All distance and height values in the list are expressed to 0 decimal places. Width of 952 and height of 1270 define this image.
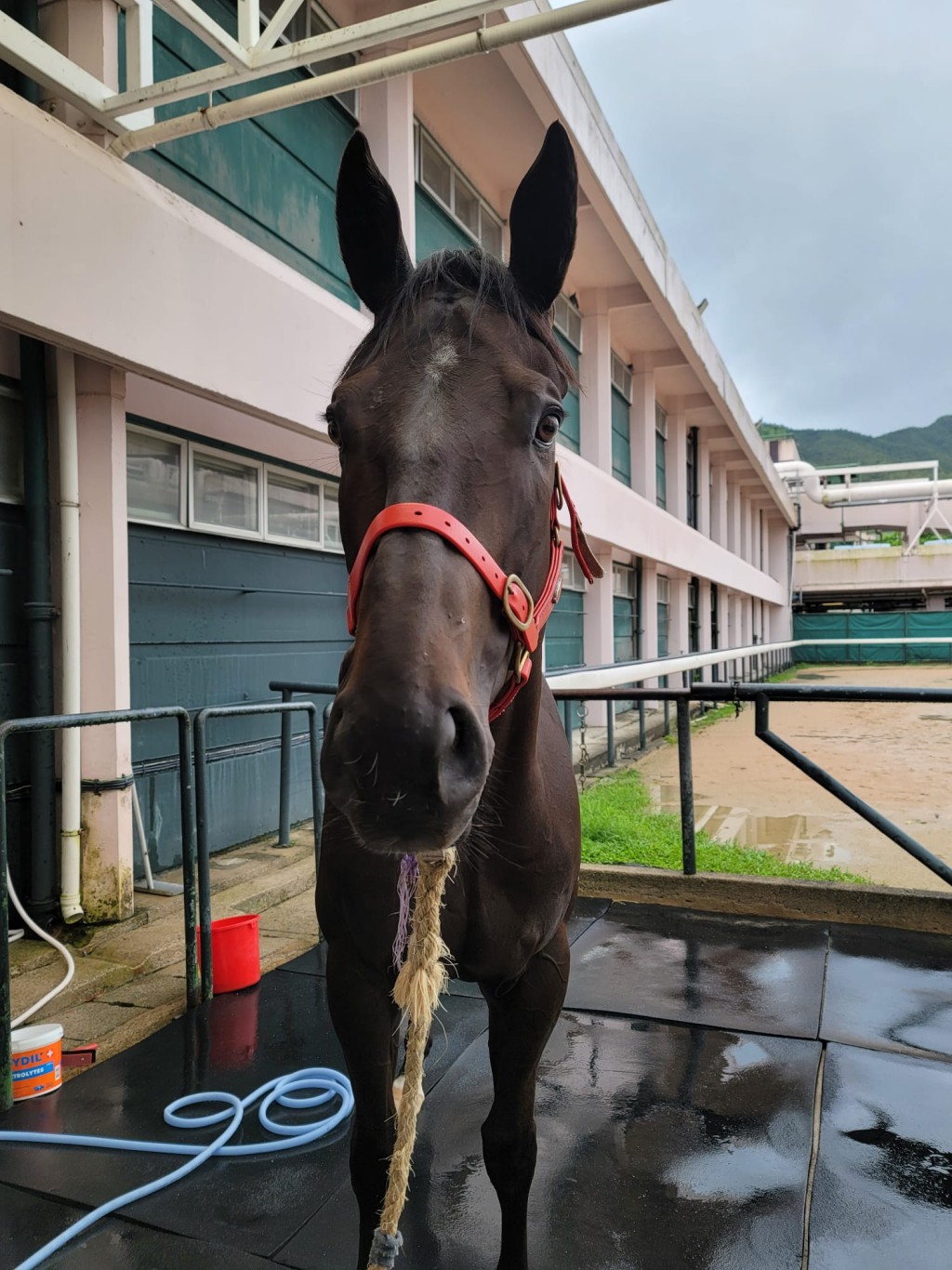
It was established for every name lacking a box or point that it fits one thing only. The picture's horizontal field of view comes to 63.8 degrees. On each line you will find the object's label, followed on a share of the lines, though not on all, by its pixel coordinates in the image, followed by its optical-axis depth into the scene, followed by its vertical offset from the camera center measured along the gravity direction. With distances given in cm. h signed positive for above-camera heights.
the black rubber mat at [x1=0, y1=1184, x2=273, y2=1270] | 181 -150
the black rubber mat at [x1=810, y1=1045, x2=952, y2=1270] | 186 -152
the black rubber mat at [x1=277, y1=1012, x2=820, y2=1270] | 186 -152
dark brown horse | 97 -5
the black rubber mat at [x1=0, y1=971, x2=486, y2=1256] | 199 -154
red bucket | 328 -142
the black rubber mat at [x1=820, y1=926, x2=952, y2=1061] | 283 -153
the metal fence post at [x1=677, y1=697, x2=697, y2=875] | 418 -96
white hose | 281 -134
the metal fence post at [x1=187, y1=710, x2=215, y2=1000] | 319 -102
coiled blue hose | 203 -150
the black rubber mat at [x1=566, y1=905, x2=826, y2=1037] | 305 -156
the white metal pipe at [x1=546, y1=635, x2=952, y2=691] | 531 -42
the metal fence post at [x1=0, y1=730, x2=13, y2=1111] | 234 -120
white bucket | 247 -141
